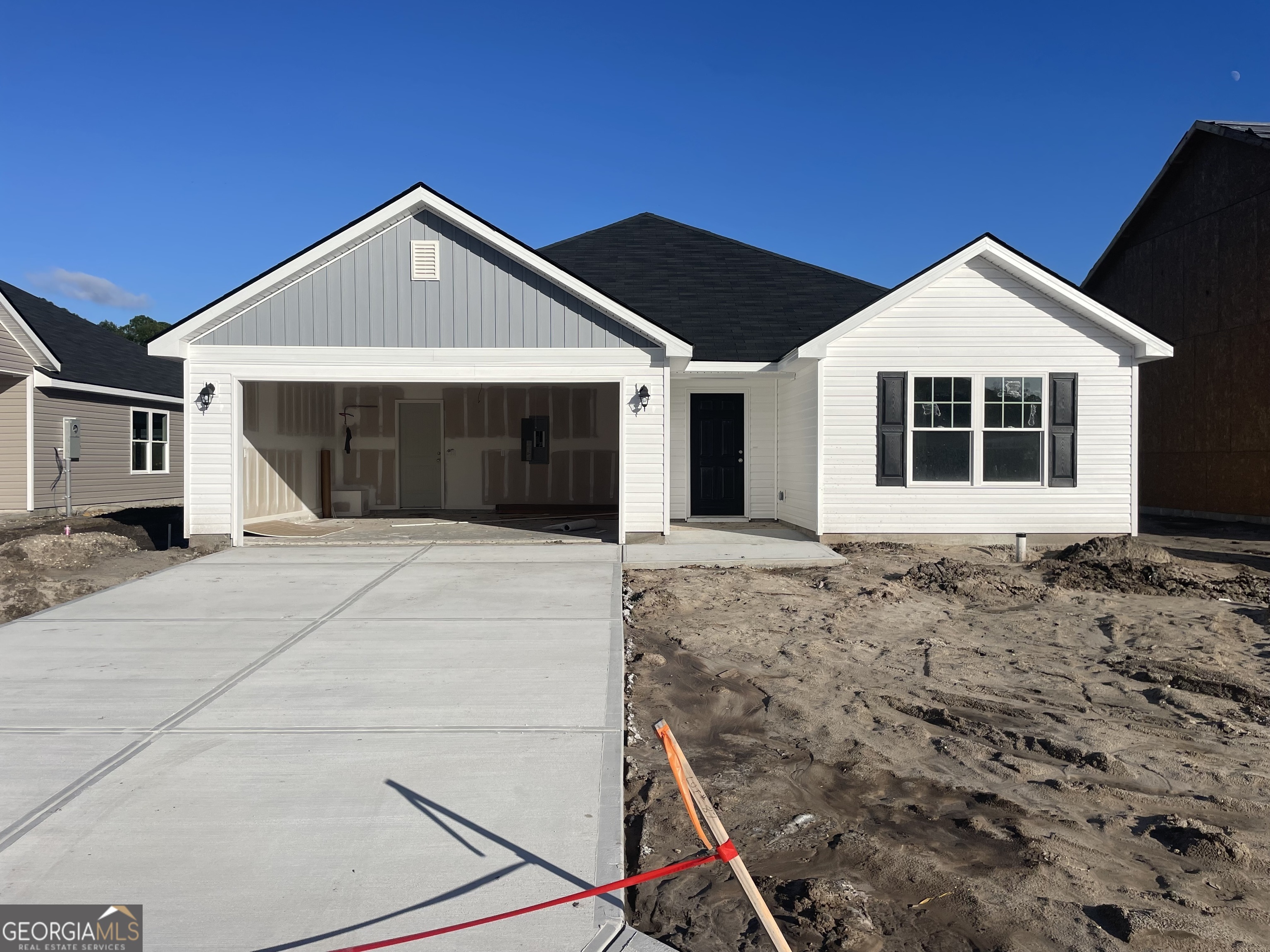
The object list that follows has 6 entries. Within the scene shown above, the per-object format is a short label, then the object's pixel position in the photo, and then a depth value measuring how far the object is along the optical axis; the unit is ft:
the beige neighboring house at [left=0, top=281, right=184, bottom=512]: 53.31
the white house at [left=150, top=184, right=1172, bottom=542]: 37.04
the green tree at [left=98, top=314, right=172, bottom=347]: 185.88
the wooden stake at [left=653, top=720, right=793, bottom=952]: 8.46
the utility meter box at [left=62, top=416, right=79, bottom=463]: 55.16
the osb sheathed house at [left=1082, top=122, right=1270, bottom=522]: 52.26
